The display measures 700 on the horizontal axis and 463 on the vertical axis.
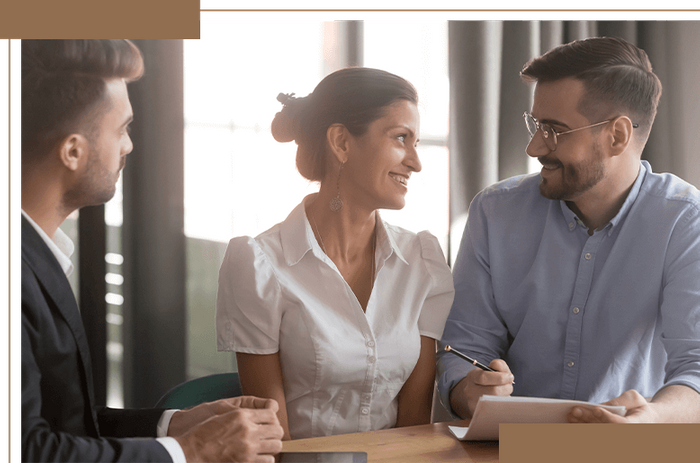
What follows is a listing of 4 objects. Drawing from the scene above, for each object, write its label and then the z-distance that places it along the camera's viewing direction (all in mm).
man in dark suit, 2617
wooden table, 2686
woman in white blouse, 2832
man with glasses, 2896
